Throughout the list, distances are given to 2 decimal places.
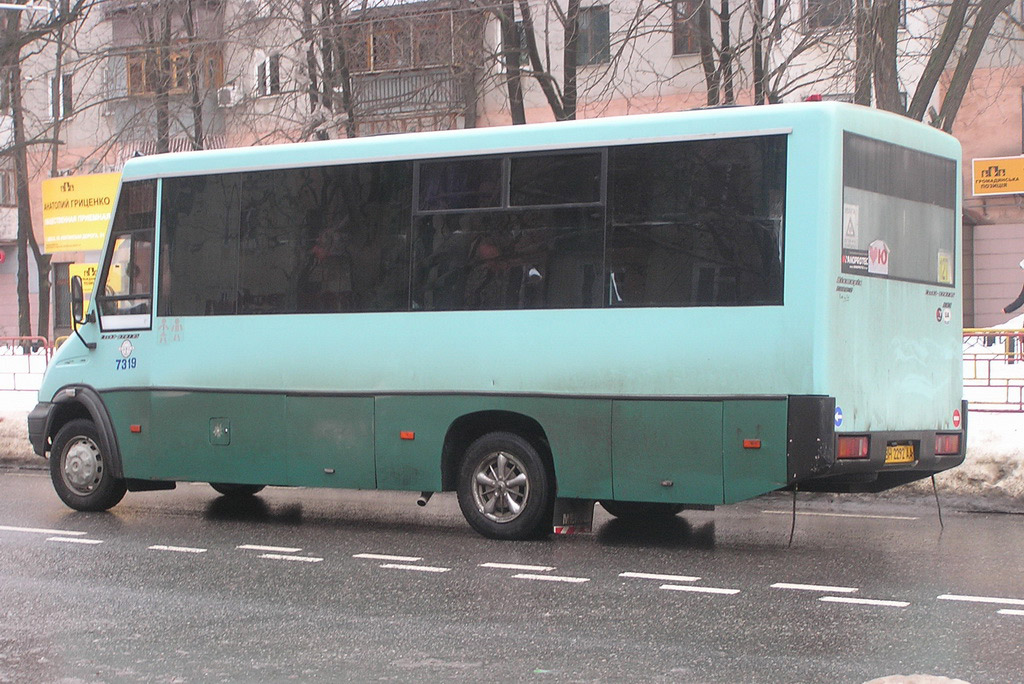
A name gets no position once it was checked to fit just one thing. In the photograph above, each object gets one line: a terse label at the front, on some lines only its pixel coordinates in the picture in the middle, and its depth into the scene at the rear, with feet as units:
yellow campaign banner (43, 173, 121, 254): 76.38
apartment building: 66.49
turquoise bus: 32.42
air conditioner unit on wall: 90.74
